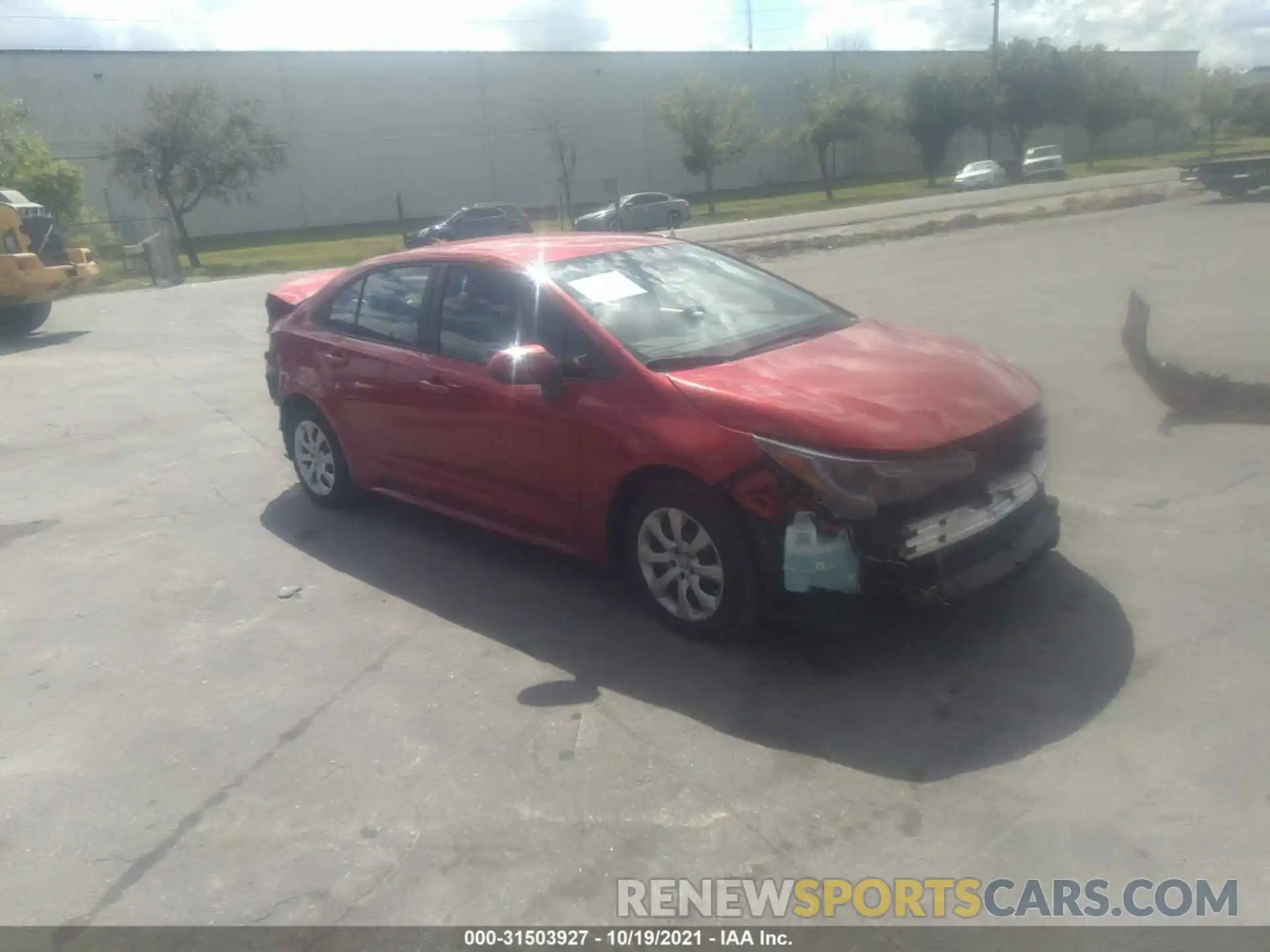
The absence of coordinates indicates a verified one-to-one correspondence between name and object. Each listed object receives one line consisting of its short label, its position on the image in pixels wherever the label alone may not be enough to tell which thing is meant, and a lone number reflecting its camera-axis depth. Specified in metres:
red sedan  4.36
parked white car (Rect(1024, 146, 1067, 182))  54.31
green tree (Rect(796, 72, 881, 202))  61.97
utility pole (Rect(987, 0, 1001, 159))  57.06
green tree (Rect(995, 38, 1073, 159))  62.19
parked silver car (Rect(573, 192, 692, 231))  41.12
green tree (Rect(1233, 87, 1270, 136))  79.81
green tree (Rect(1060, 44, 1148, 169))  63.19
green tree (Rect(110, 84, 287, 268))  36.03
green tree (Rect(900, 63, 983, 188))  64.44
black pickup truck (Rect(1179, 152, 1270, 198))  28.11
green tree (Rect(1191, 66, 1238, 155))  78.88
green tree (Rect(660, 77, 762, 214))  57.62
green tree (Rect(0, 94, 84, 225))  34.34
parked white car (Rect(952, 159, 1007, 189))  51.00
